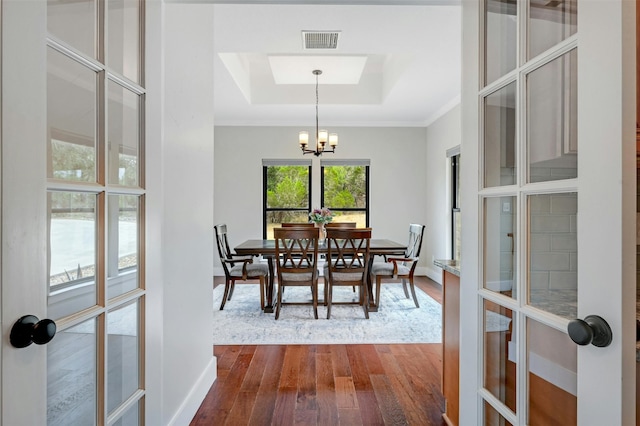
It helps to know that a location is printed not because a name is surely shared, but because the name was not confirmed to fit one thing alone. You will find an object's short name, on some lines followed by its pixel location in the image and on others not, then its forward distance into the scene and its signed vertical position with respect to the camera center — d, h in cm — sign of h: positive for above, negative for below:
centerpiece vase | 461 -26
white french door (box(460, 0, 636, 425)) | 65 +0
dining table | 363 -44
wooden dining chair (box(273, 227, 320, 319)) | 348 -65
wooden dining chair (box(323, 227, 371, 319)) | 342 -62
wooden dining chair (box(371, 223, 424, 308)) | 378 -64
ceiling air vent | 291 +155
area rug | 298 -113
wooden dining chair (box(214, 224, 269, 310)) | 379 -68
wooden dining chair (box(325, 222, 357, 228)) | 494 -20
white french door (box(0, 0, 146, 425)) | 68 +0
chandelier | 430 +95
